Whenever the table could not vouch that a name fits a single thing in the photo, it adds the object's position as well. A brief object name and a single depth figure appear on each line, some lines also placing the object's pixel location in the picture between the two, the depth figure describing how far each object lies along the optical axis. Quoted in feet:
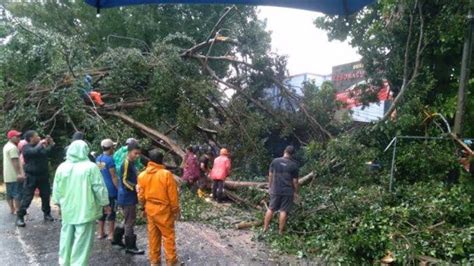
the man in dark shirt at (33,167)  20.97
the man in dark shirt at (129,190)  17.30
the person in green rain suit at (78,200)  13.97
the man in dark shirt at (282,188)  22.30
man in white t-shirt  22.16
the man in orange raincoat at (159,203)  15.55
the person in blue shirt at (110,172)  18.21
